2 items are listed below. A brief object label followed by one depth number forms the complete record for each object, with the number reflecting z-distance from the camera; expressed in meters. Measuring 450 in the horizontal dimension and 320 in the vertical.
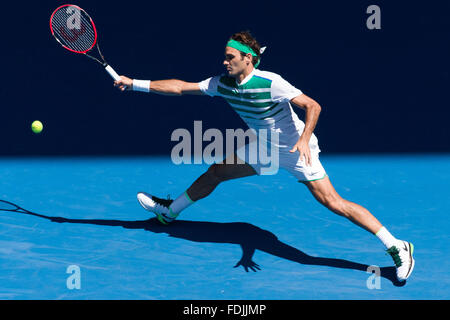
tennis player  13.99
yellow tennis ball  18.81
